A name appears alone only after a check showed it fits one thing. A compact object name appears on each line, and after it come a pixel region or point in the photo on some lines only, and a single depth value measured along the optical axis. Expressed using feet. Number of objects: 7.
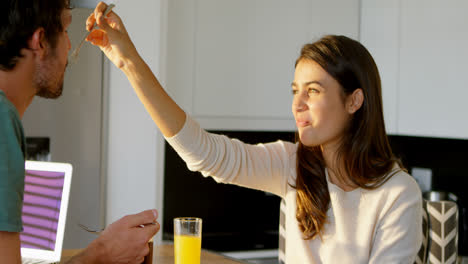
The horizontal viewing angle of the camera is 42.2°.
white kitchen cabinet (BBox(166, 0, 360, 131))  9.86
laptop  5.77
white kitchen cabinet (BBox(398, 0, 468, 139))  8.70
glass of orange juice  4.77
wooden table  5.56
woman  5.26
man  3.40
